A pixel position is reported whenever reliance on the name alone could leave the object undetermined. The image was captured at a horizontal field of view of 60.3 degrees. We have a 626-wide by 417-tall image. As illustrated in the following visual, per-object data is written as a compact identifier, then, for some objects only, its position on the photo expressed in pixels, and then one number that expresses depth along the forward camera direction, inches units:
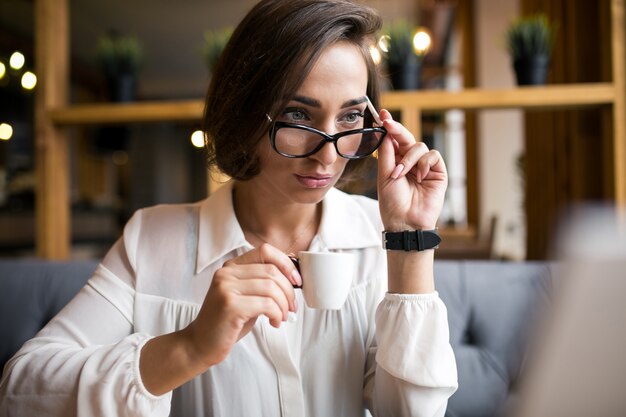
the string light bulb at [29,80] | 84.0
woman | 31.8
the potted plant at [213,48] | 84.0
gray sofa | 48.9
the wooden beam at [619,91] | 73.0
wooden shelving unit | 73.7
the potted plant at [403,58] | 82.6
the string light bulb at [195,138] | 77.0
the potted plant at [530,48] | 79.1
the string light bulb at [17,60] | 86.1
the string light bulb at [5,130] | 107.6
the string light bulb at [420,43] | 86.6
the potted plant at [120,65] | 88.1
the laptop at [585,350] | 17.7
